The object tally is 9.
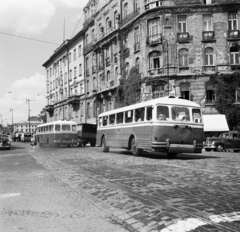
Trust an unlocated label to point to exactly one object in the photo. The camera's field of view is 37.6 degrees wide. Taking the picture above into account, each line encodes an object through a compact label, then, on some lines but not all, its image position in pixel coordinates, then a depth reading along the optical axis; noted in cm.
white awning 3216
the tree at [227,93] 3331
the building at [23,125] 17674
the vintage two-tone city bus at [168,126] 1567
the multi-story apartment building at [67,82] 5534
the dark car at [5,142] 3061
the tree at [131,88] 3775
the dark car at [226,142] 2519
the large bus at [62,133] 3303
